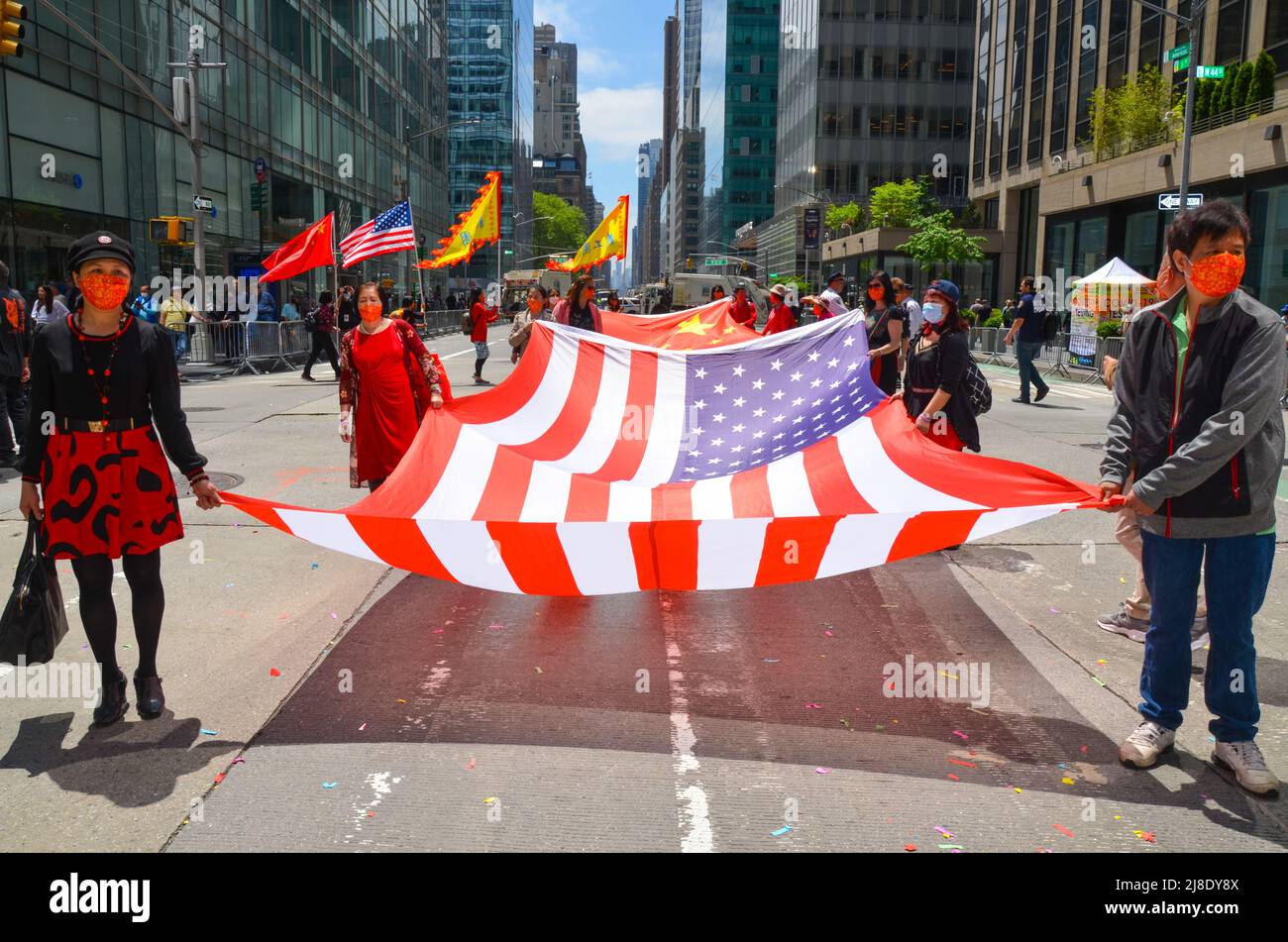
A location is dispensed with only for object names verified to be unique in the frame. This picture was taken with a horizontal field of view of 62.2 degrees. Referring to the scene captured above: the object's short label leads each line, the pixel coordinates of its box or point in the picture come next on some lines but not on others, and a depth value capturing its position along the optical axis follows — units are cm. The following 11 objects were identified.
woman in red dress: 743
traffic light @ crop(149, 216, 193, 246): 2662
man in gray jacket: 384
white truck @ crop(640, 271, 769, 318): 5988
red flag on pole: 2203
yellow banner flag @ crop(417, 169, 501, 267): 2922
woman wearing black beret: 439
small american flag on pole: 2262
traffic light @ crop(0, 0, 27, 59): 1457
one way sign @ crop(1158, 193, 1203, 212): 2838
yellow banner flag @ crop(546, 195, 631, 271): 2953
